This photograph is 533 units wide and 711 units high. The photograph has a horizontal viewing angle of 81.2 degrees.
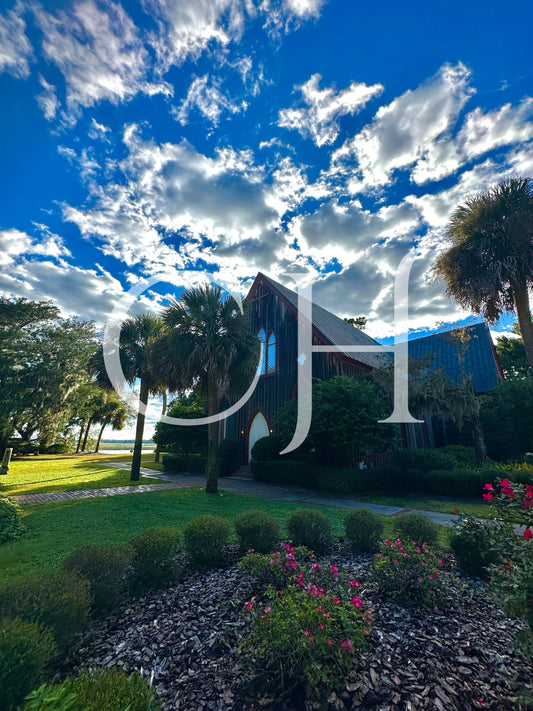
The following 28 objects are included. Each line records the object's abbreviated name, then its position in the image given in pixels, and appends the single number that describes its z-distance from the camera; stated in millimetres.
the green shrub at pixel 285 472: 13573
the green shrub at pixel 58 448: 32581
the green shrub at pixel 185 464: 19172
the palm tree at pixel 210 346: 11602
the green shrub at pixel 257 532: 4918
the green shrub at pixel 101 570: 3340
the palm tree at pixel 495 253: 10086
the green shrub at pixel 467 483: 10656
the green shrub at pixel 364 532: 5247
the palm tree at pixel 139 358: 14617
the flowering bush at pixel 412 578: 3504
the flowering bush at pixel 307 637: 2289
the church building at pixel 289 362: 16500
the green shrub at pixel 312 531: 5180
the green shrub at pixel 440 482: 11234
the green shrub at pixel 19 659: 1745
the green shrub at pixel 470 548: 3869
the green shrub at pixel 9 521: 6000
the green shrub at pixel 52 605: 2461
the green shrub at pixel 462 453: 15406
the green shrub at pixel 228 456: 17828
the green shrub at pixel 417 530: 4848
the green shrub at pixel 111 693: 1603
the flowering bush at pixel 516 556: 2236
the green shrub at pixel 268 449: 15125
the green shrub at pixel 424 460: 12625
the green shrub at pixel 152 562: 3865
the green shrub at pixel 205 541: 4602
